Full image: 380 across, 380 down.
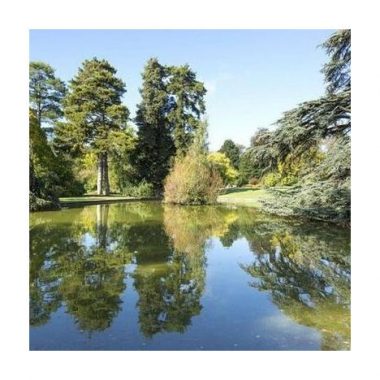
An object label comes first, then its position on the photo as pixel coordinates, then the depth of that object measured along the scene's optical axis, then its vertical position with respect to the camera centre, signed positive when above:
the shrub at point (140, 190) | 22.41 +0.07
